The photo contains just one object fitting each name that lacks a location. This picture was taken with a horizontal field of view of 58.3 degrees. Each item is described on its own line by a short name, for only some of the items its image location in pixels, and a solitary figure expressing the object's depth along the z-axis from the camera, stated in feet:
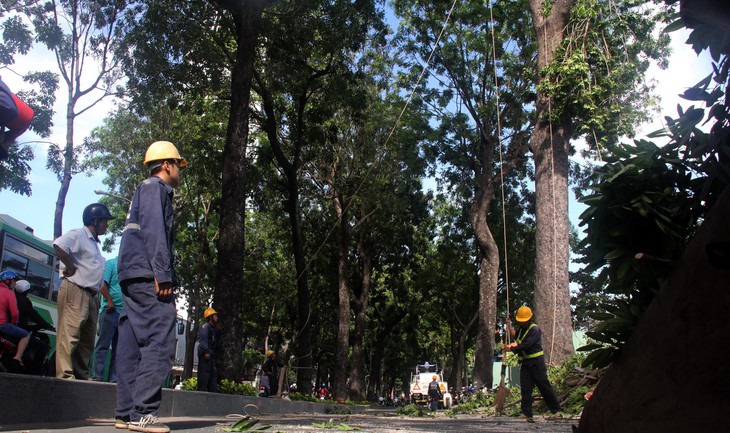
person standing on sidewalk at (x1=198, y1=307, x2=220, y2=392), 35.32
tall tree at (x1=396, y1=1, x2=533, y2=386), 70.13
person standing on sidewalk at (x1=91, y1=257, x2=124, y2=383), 25.36
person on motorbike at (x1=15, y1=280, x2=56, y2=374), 24.39
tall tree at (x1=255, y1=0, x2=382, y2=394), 50.57
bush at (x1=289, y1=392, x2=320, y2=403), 55.52
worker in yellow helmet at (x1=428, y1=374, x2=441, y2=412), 95.85
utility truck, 160.15
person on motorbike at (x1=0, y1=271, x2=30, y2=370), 22.29
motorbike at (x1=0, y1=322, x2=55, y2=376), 22.18
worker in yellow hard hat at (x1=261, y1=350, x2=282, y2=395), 72.51
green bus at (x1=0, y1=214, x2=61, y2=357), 38.99
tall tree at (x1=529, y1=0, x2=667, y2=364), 37.52
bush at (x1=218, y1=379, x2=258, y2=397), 33.27
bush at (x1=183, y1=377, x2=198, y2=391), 36.06
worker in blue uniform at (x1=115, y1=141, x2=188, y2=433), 13.50
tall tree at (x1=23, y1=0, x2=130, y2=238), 66.49
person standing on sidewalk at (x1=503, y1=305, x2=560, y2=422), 29.58
